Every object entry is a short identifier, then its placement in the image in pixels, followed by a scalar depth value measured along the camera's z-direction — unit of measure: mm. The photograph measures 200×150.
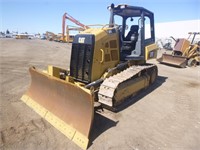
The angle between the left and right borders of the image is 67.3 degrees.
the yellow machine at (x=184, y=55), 9793
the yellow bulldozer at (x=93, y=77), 3186
